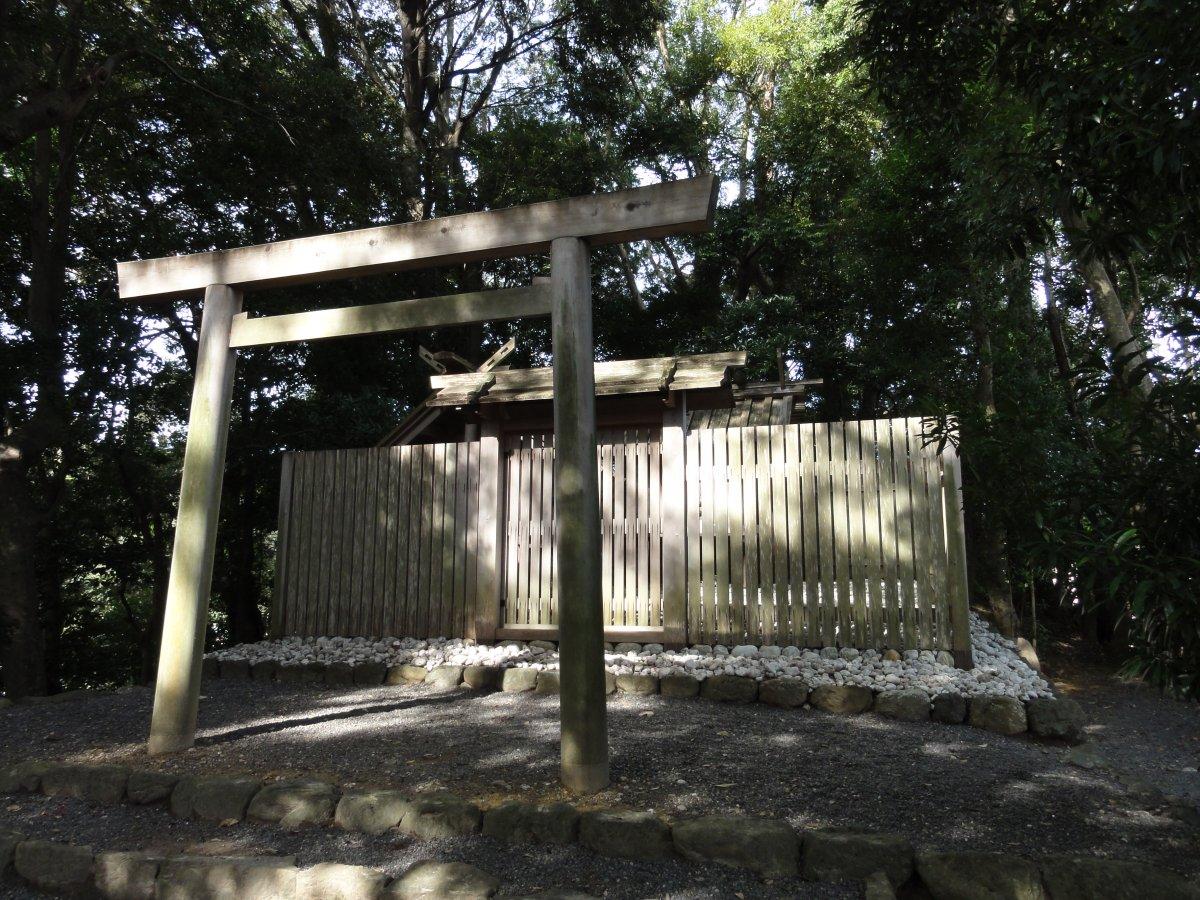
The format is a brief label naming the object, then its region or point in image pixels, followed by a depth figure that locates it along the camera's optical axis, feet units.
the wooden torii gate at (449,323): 11.41
